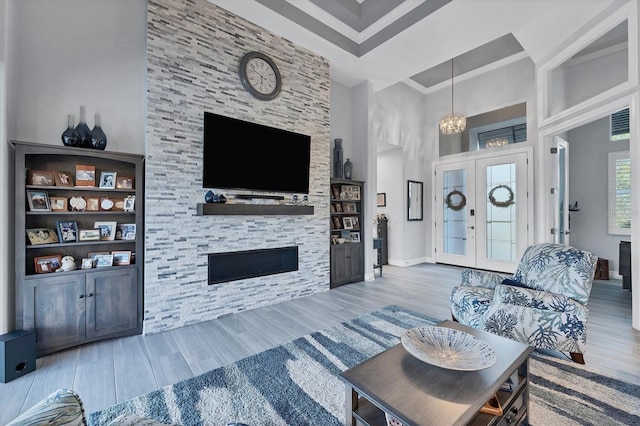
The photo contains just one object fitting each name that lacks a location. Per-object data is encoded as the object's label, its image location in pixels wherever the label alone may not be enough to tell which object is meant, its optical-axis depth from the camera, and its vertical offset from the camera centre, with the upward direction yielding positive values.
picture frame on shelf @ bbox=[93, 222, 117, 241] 2.75 -0.18
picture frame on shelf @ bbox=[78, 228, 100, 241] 2.61 -0.22
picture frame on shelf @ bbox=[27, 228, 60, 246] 2.40 -0.22
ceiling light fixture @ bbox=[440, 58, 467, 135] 5.15 +1.68
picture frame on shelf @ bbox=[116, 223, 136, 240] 2.84 -0.20
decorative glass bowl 1.37 -0.75
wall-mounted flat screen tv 3.29 +0.73
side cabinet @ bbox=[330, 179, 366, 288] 4.71 -0.36
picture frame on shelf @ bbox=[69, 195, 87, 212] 2.59 +0.07
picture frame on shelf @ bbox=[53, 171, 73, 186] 2.55 +0.32
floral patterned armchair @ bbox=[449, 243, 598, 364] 2.19 -0.78
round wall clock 3.60 +1.86
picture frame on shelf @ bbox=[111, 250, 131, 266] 2.79 -0.47
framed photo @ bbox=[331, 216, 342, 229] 4.89 -0.20
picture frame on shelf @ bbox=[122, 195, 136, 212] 2.83 +0.09
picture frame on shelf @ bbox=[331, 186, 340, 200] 4.89 +0.34
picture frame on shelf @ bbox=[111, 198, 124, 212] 2.82 +0.07
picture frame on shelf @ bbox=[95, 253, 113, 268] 2.69 -0.48
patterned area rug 1.66 -1.24
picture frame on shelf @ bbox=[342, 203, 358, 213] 5.07 +0.09
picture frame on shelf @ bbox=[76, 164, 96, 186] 2.61 +0.35
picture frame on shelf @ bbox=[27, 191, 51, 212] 2.41 +0.10
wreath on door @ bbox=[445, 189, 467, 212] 6.15 +0.26
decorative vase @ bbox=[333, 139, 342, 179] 4.87 +0.94
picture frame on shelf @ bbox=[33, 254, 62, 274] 2.45 -0.47
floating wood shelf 3.16 +0.03
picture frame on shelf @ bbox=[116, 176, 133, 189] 2.82 +0.31
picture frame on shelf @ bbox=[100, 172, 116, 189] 2.70 +0.31
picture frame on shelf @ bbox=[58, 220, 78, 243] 2.53 -0.18
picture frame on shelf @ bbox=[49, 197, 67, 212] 2.53 +0.07
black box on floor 2.02 -1.08
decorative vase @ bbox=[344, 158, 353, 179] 4.92 +0.77
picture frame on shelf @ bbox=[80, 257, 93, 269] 2.61 -0.50
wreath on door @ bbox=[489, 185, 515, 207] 5.45 +0.27
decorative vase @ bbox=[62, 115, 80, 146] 2.55 +0.69
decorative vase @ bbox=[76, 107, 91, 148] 2.61 +0.74
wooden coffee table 1.10 -0.79
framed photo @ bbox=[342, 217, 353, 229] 4.97 -0.18
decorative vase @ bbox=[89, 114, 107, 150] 2.66 +0.72
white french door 5.35 +0.02
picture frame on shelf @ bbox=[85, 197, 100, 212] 2.68 +0.08
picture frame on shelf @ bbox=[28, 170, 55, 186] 2.43 +0.31
